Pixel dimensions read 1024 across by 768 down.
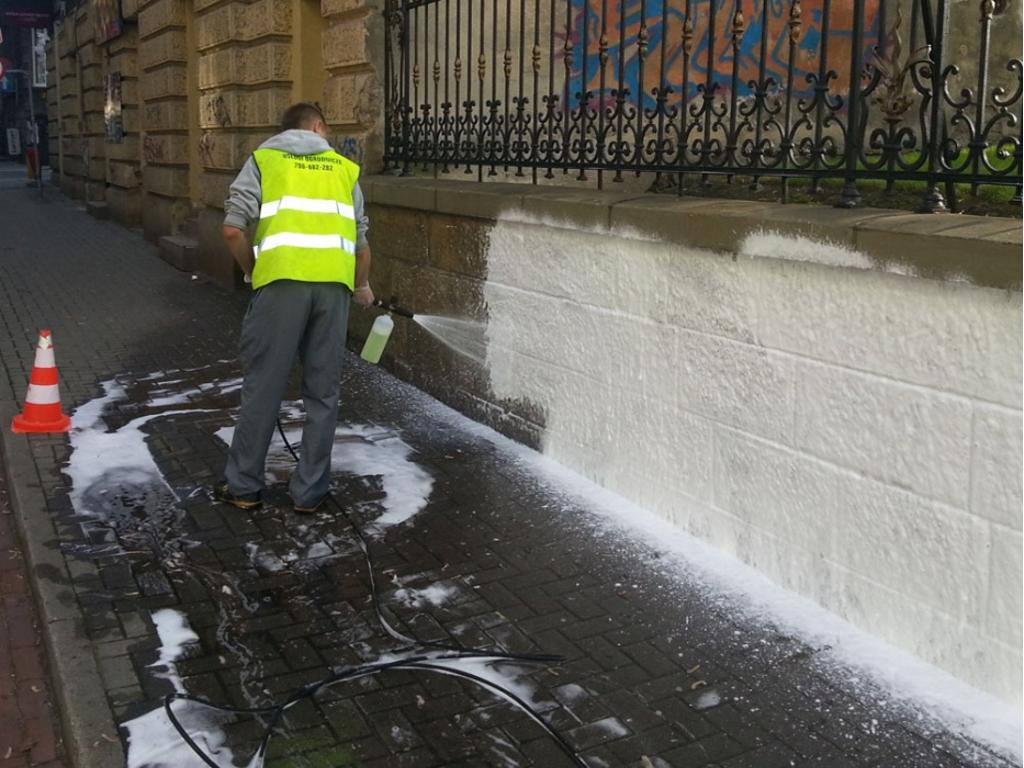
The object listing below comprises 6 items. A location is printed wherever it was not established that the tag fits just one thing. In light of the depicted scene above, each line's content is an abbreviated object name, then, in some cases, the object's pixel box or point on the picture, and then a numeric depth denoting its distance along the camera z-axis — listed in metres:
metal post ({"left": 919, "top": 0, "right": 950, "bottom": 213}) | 4.04
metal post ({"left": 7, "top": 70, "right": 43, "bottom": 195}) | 29.31
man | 5.25
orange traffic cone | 6.84
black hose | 3.42
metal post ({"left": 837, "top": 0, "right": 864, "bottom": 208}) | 4.40
